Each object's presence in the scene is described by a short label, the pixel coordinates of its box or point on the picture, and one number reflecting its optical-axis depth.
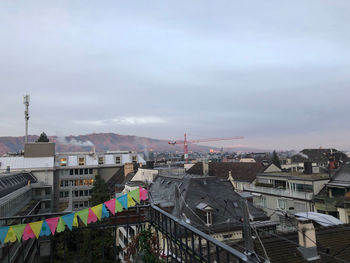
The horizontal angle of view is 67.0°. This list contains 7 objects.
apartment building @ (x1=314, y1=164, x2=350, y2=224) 25.89
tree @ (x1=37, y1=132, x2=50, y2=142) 80.16
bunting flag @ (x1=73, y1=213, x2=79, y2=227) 5.24
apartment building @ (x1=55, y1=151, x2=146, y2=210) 60.06
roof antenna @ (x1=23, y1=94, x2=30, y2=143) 56.22
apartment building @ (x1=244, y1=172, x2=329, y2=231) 31.14
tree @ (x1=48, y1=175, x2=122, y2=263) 21.98
